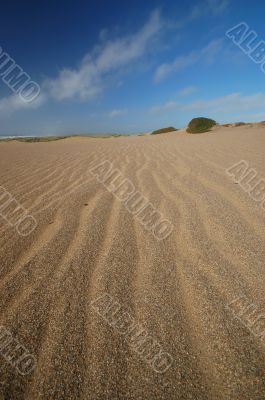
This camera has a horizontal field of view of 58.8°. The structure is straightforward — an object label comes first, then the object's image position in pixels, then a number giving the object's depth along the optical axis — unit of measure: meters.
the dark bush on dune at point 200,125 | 16.16
